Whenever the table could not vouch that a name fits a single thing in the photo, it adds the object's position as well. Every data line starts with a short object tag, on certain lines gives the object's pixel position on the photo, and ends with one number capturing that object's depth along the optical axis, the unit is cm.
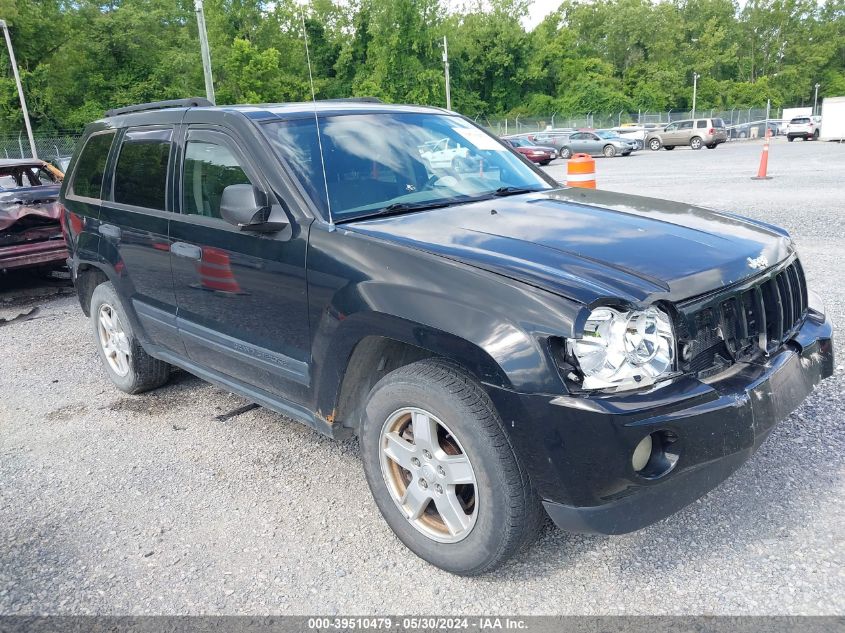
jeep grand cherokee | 236
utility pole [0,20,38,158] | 3261
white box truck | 3488
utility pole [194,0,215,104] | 1150
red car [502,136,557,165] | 3195
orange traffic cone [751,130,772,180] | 1636
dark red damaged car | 787
